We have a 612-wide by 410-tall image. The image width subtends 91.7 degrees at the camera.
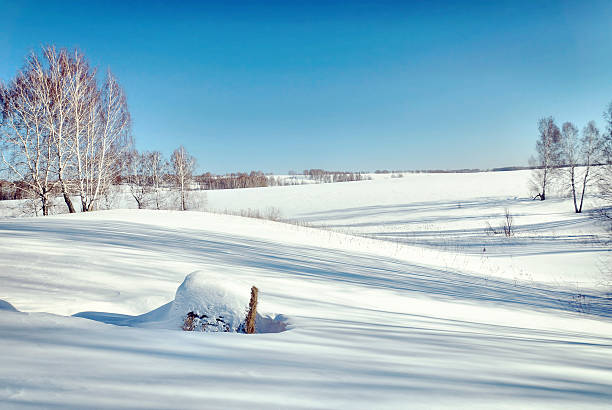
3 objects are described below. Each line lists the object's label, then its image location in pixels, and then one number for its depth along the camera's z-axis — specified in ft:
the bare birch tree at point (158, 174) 101.09
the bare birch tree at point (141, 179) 97.60
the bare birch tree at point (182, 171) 102.68
